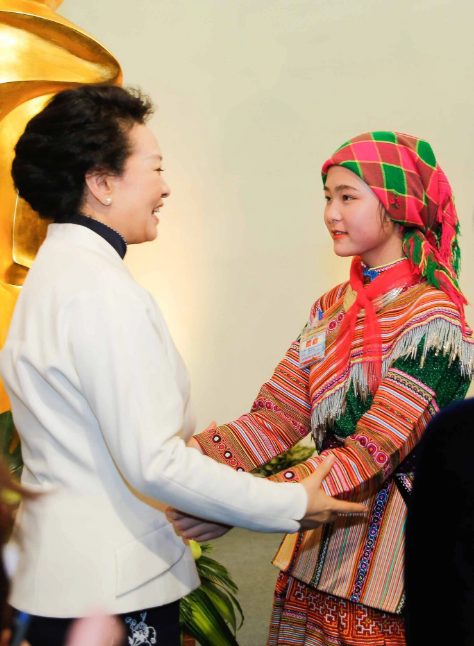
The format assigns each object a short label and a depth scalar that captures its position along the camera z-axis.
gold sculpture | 2.65
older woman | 1.23
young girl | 1.57
